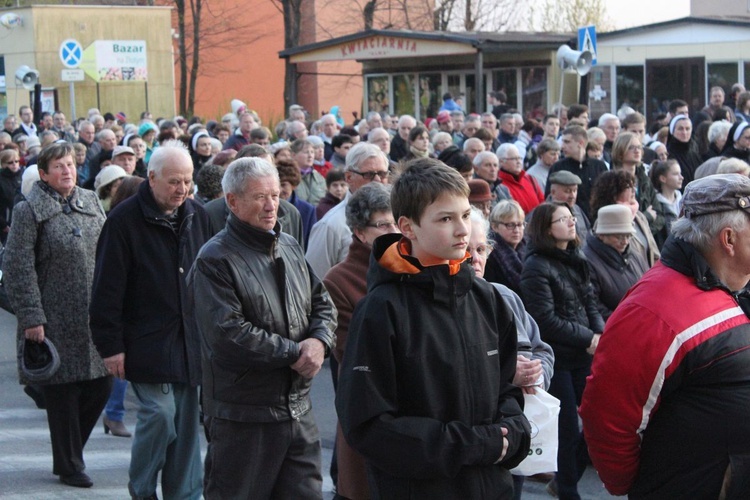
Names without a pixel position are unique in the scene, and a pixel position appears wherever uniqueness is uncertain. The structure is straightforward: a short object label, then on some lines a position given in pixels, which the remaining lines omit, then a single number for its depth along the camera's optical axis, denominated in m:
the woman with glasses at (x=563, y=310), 6.37
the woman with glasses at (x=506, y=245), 6.95
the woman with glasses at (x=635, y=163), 10.09
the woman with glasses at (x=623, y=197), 8.42
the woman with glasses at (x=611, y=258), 7.02
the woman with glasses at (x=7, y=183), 13.45
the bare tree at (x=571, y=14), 59.22
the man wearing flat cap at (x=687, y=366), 3.47
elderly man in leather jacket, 4.79
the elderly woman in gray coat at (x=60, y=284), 6.53
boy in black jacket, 3.43
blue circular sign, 24.47
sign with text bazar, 36.58
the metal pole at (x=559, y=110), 18.78
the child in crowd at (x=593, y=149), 11.91
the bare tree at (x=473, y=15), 44.34
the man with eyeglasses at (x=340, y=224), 6.84
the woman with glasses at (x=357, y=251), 5.38
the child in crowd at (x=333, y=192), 9.11
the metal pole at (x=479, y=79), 23.57
